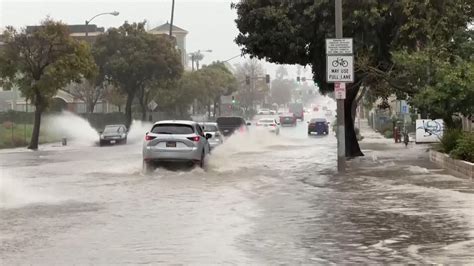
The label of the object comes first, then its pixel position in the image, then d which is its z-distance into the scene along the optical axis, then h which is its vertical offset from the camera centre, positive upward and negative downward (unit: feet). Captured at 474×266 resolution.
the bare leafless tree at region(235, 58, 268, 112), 443.73 +20.45
